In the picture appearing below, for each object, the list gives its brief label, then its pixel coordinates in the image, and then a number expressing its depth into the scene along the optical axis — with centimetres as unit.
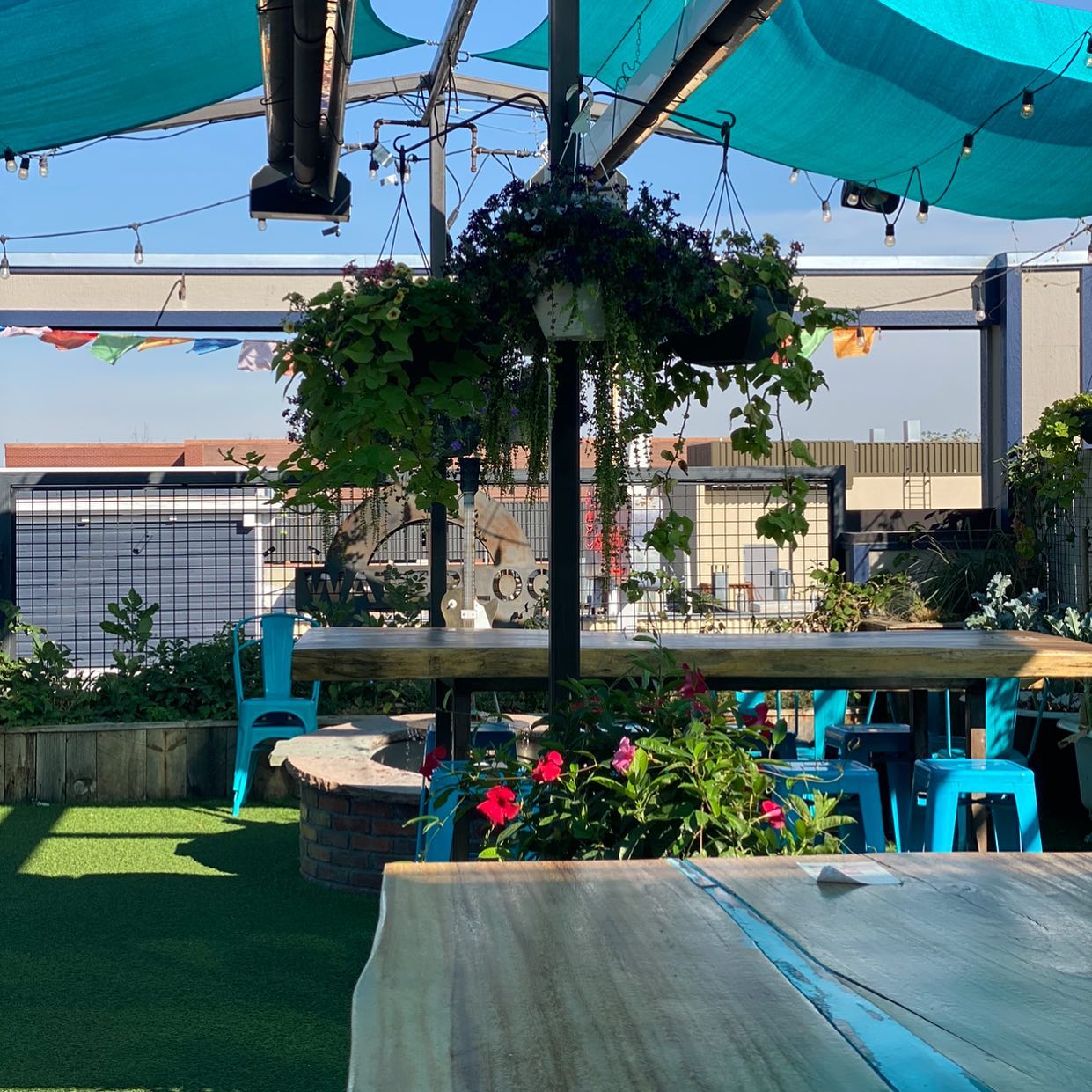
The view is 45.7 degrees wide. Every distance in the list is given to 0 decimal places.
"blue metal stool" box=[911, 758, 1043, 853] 411
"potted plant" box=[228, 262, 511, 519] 305
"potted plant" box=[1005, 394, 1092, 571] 788
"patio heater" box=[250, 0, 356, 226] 402
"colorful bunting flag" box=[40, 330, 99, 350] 1050
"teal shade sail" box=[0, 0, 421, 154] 484
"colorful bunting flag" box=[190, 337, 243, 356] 1080
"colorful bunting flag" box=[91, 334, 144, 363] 1045
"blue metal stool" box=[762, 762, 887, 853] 418
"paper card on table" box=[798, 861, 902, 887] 178
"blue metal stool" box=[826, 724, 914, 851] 509
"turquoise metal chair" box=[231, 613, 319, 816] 646
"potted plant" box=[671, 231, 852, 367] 304
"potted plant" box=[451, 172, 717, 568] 285
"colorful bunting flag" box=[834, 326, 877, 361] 1052
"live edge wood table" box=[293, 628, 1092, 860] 386
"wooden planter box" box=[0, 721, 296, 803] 671
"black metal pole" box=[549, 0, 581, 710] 319
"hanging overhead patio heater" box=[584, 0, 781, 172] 371
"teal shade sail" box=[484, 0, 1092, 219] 487
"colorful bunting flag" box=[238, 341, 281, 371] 1109
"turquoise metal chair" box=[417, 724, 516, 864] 314
